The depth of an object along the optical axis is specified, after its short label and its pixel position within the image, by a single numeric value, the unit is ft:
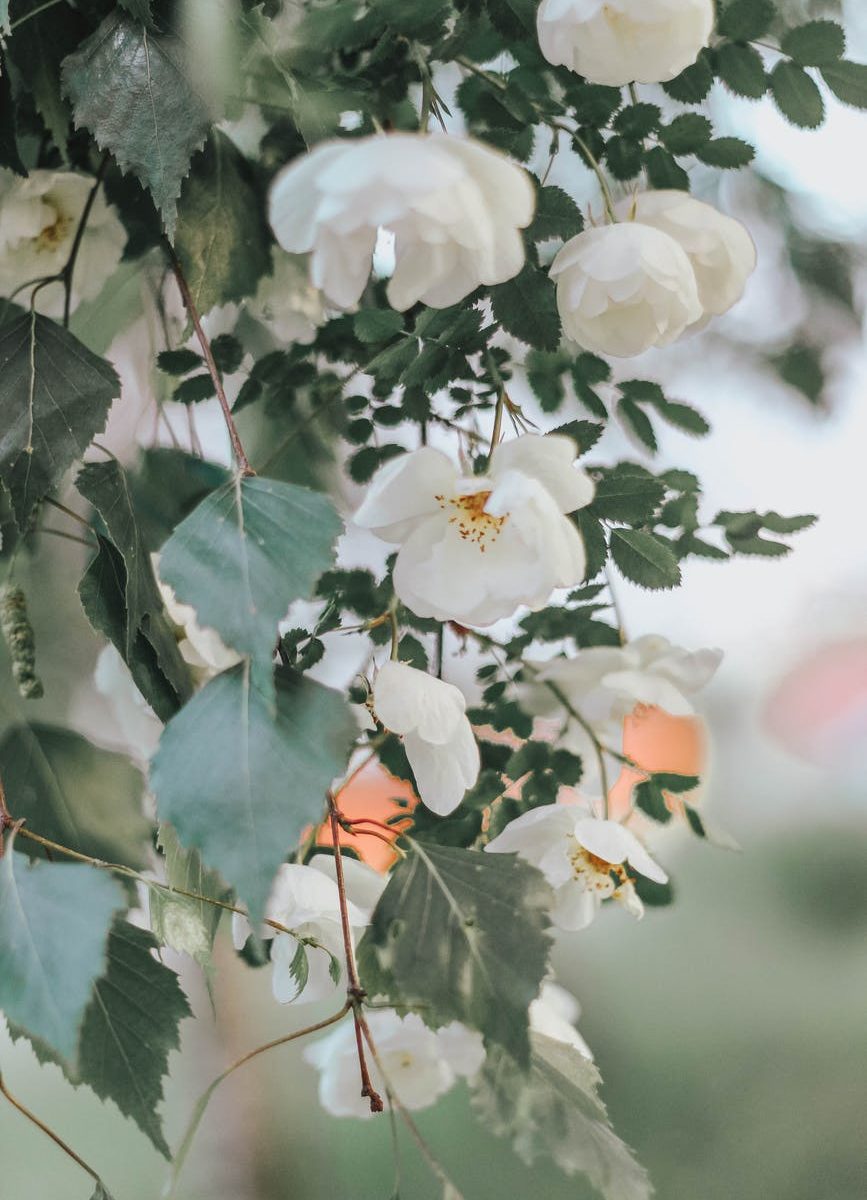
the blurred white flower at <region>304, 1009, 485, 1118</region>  1.55
